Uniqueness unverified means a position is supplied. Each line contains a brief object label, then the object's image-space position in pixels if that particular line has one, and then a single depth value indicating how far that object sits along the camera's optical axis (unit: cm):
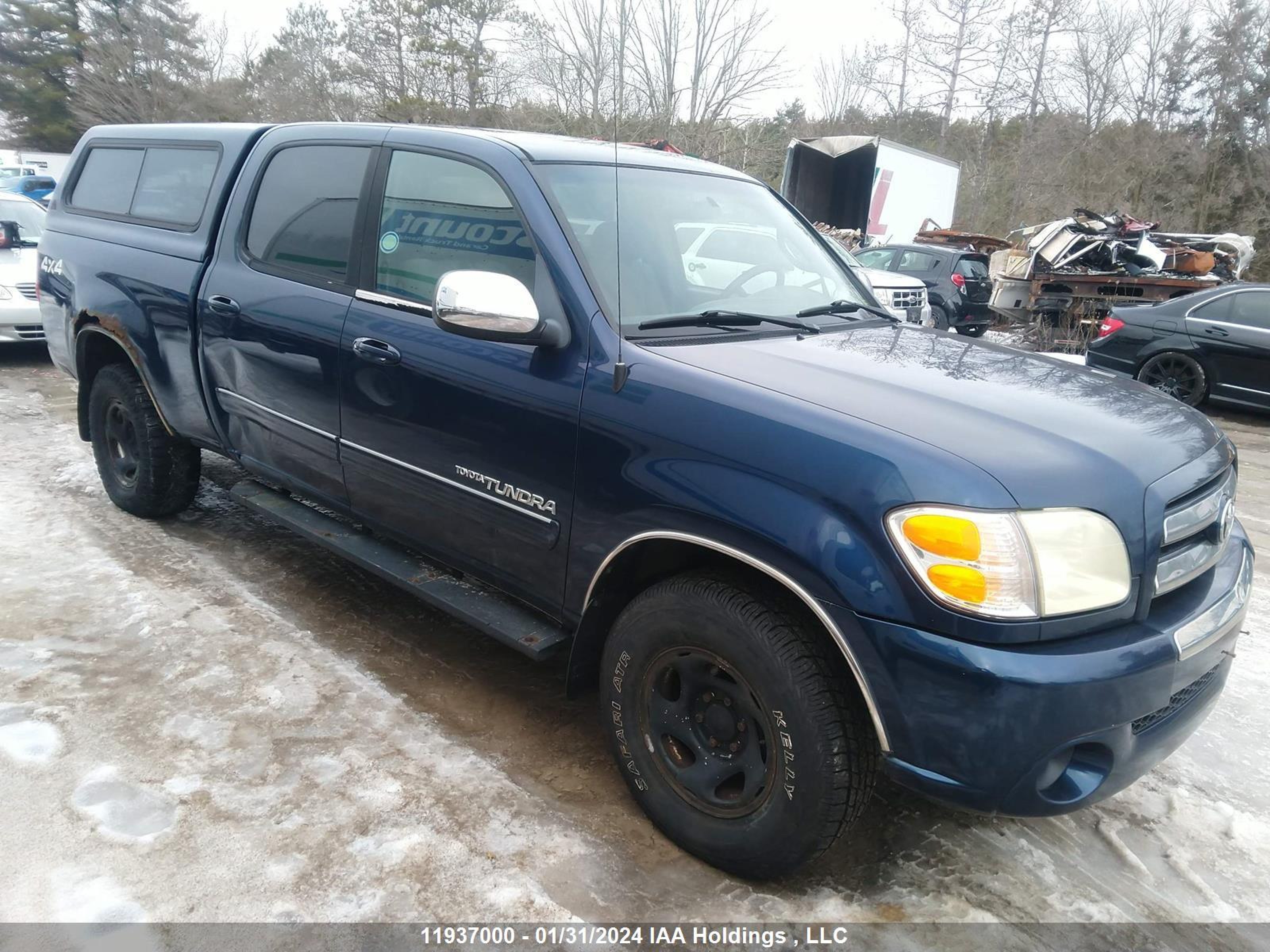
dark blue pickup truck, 189
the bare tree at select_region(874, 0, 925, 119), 2973
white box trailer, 1823
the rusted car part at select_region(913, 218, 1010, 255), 1850
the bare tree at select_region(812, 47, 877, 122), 3095
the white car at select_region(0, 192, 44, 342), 856
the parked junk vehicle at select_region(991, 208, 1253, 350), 1255
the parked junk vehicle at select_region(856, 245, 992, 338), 1411
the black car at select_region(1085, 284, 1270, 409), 902
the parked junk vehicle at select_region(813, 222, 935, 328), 1083
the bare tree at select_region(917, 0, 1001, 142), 2925
